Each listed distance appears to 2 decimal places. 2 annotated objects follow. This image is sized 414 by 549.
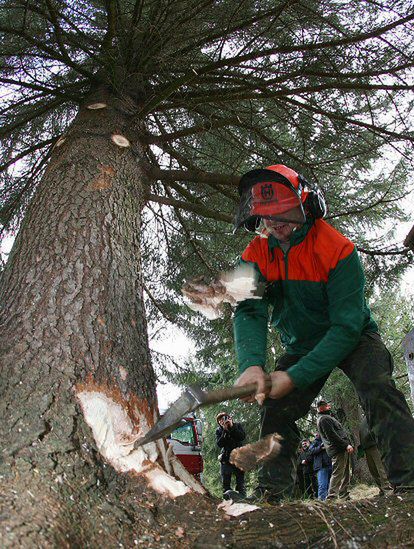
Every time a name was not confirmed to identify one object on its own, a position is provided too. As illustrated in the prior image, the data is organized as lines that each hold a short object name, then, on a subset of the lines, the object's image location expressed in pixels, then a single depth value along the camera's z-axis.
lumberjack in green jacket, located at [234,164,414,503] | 2.12
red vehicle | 9.68
